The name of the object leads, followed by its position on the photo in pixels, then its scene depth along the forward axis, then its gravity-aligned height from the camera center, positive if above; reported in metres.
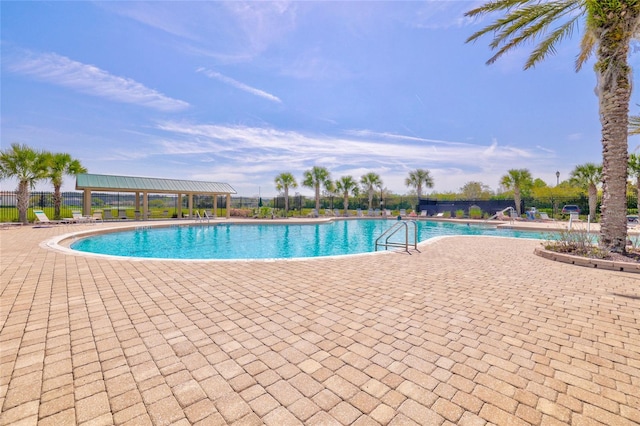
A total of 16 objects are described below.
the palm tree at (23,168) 14.03 +1.80
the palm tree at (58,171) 16.86 +2.04
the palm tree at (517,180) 22.92 +2.43
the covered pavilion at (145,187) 17.59 +1.24
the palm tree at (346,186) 29.12 +2.19
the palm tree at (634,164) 18.83 +3.16
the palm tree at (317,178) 27.36 +2.80
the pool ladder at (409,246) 7.41 -1.11
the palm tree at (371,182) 29.08 +2.64
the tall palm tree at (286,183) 26.53 +2.23
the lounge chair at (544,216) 21.23 -0.53
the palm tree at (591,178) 20.34 +2.32
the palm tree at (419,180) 30.05 +3.03
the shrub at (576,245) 6.26 -0.90
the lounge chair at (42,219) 14.69 -0.84
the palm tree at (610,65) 5.98 +3.30
